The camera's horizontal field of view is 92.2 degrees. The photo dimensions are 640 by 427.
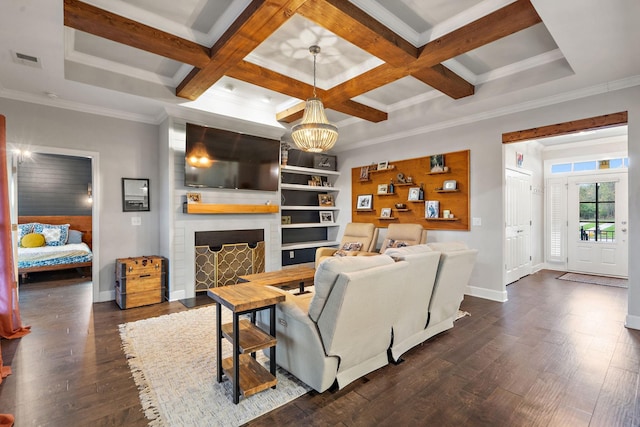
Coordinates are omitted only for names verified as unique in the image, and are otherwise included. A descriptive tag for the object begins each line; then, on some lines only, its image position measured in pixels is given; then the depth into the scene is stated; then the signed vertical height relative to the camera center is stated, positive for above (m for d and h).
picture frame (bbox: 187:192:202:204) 4.45 +0.20
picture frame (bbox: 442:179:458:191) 4.81 +0.41
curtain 2.86 -0.50
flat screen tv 4.46 +0.81
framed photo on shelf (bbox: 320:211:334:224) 6.77 -0.13
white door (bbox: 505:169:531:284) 5.27 -0.25
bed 5.36 -0.75
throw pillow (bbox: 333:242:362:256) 5.36 -0.63
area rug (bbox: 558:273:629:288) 5.31 -1.26
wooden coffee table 3.28 -0.74
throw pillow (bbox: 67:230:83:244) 6.46 -0.53
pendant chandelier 3.16 +0.85
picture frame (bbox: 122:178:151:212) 4.43 +0.25
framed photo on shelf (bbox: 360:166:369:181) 6.13 +0.76
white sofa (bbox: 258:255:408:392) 1.94 -0.74
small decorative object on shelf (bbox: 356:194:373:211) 6.13 +0.18
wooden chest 3.96 -0.91
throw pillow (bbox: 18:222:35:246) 6.00 -0.33
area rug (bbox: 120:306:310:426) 1.89 -1.24
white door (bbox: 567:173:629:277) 5.79 -0.27
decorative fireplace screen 4.64 -0.83
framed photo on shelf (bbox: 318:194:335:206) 6.73 +0.25
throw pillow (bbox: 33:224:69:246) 6.09 -0.42
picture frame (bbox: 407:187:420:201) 5.29 +0.30
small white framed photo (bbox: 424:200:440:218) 5.05 +0.03
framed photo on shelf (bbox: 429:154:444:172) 4.96 +0.79
